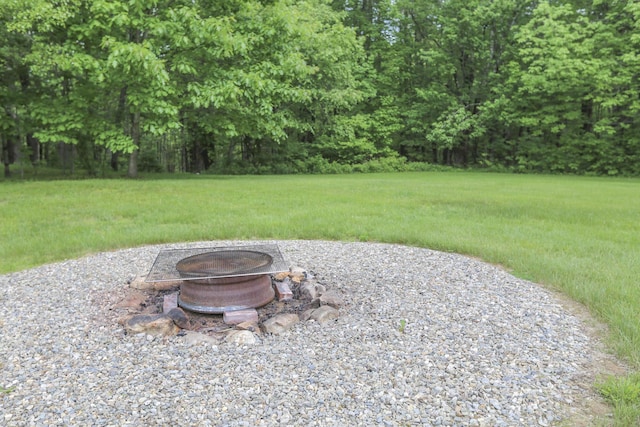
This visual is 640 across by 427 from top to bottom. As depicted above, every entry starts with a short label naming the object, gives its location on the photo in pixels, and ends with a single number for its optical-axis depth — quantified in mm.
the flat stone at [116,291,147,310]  3295
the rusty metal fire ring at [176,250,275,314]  3104
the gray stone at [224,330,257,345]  2732
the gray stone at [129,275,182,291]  3699
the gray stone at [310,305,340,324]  3049
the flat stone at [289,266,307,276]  4011
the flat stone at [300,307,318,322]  3080
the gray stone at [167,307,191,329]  2963
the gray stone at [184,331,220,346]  2724
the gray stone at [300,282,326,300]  3490
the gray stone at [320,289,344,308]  3289
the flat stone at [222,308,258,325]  3027
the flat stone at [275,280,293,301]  3448
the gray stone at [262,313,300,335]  2893
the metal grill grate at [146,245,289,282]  3146
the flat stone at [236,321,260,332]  2910
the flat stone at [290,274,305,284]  3870
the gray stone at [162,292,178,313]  3181
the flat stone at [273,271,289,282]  3892
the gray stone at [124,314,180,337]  2838
